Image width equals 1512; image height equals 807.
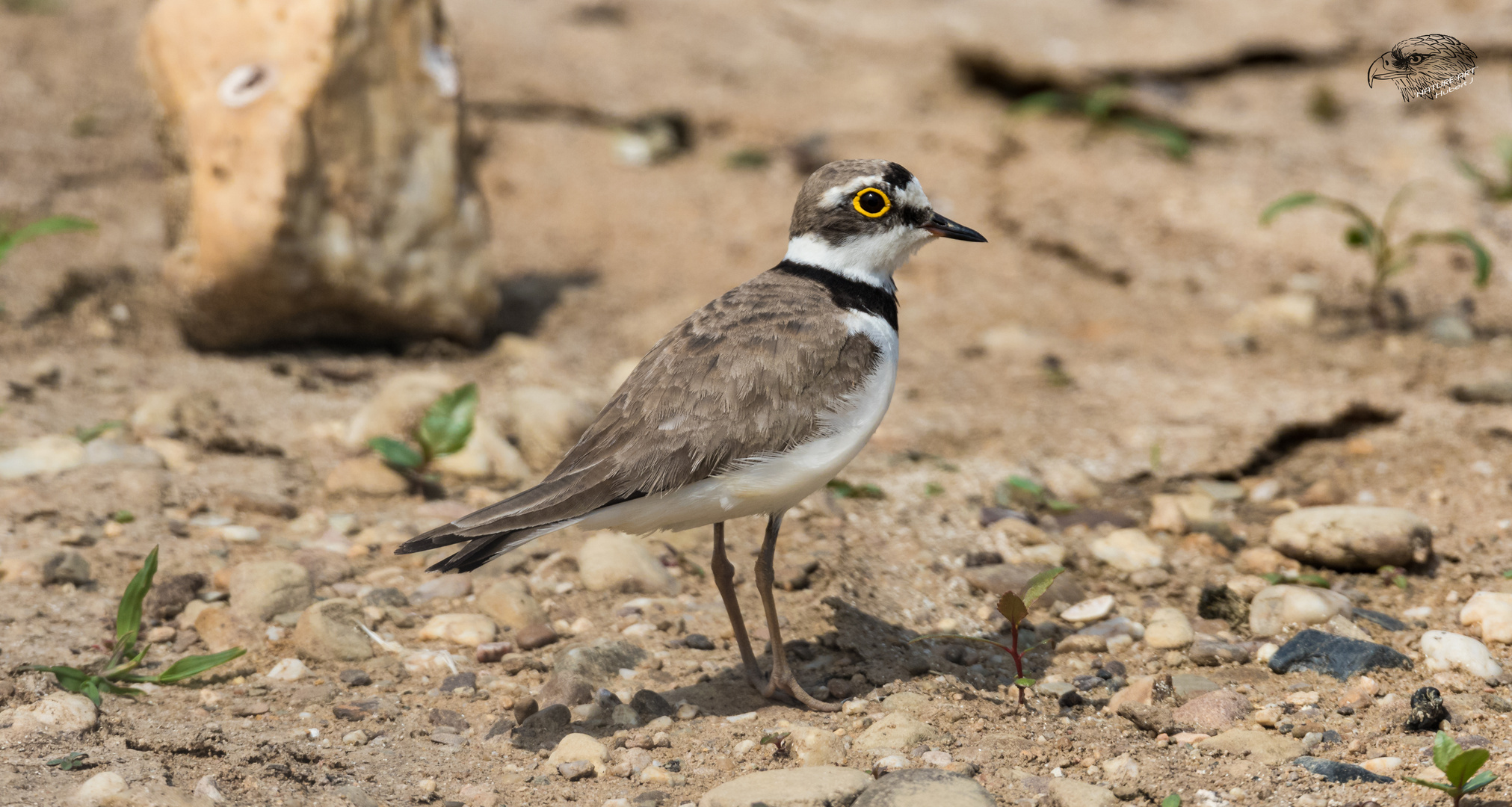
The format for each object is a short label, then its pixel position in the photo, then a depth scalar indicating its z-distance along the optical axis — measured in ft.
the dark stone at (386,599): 27.63
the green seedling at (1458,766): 18.60
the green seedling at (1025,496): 33.12
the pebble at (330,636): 25.61
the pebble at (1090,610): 27.75
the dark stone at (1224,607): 27.35
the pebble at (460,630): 26.66
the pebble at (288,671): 25.02
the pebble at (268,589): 26.61
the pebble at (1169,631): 26.40
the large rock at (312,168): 37.50
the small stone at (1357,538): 28.40
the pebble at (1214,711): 23.09
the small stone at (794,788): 20.12
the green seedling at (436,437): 32.42
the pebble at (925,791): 19.62
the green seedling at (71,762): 20.67
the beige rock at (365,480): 32.81
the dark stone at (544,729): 23.20
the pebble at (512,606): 27.37
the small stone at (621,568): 28.89
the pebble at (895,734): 22.17
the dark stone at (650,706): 24.18
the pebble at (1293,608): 26.40
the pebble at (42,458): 31.45
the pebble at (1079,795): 20.31
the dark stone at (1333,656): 24.39
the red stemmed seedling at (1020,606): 23.73
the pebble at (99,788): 19.40
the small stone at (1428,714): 22.18
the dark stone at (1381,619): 26.16
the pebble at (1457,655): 23.93
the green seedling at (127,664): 23.22
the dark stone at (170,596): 26.89
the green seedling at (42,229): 37.86
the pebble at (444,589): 28.43
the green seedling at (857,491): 33.14
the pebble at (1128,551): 29.96
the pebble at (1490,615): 25.17
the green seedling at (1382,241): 38.65
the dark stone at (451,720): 23.67
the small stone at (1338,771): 20.68
